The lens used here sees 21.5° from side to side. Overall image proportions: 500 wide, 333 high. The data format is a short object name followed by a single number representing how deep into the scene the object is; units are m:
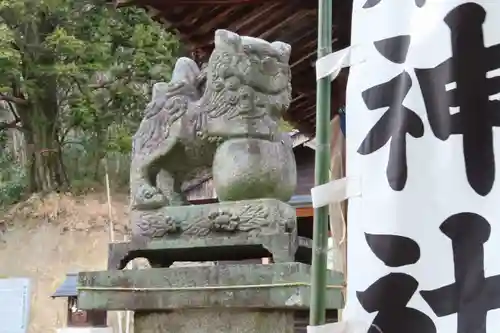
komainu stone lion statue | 5.76
